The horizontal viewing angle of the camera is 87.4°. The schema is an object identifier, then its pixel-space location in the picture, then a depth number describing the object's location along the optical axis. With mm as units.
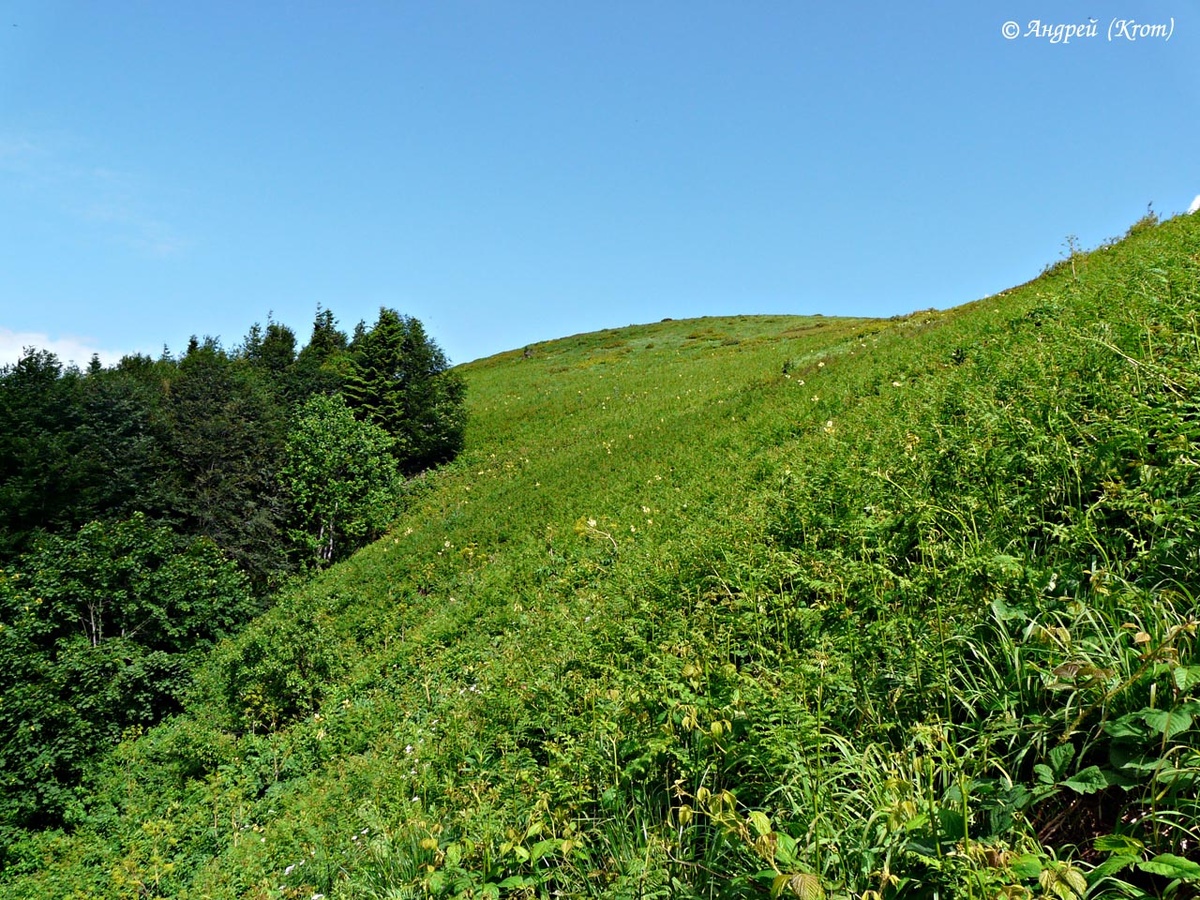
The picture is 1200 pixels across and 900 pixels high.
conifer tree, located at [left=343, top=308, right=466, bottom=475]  33531
